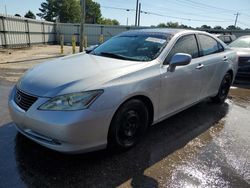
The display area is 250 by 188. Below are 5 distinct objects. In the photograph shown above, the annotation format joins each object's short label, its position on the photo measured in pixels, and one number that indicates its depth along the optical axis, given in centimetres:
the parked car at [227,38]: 948
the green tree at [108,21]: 6498
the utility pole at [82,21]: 1197
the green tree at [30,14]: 5608
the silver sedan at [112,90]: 193
